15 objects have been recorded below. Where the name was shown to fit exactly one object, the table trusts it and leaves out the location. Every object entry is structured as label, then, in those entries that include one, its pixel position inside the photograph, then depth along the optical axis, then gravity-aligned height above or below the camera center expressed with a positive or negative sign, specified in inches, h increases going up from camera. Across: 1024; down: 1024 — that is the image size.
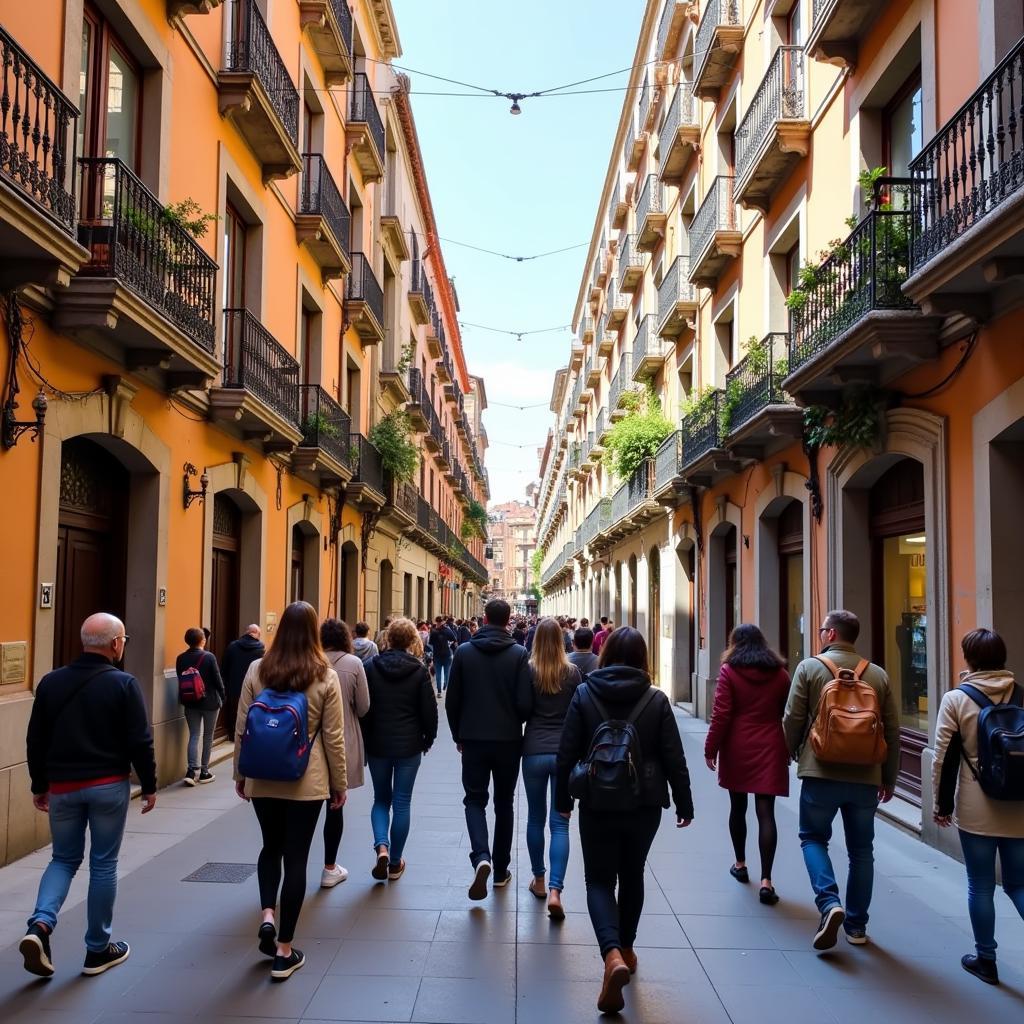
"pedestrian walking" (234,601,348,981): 193.0 -34.2
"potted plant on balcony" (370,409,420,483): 832.3 +119.7
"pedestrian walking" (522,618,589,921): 242.5 -39.3
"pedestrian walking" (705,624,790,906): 250.1 -37.7
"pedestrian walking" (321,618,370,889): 250.8 -30.8
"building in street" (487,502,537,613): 5280.5 +191.9
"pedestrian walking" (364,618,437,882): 256.4 -36.0
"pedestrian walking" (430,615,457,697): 824.3 -52.7
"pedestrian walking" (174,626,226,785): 381.4 -40.6
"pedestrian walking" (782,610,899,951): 215.0 -42.0
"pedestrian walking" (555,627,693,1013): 183.0 -36.6
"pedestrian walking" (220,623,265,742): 418.3 -30.1
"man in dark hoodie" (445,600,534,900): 246.8 -33.9
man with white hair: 187.9 -35.8
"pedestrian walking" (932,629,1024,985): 196.4 -43.5
